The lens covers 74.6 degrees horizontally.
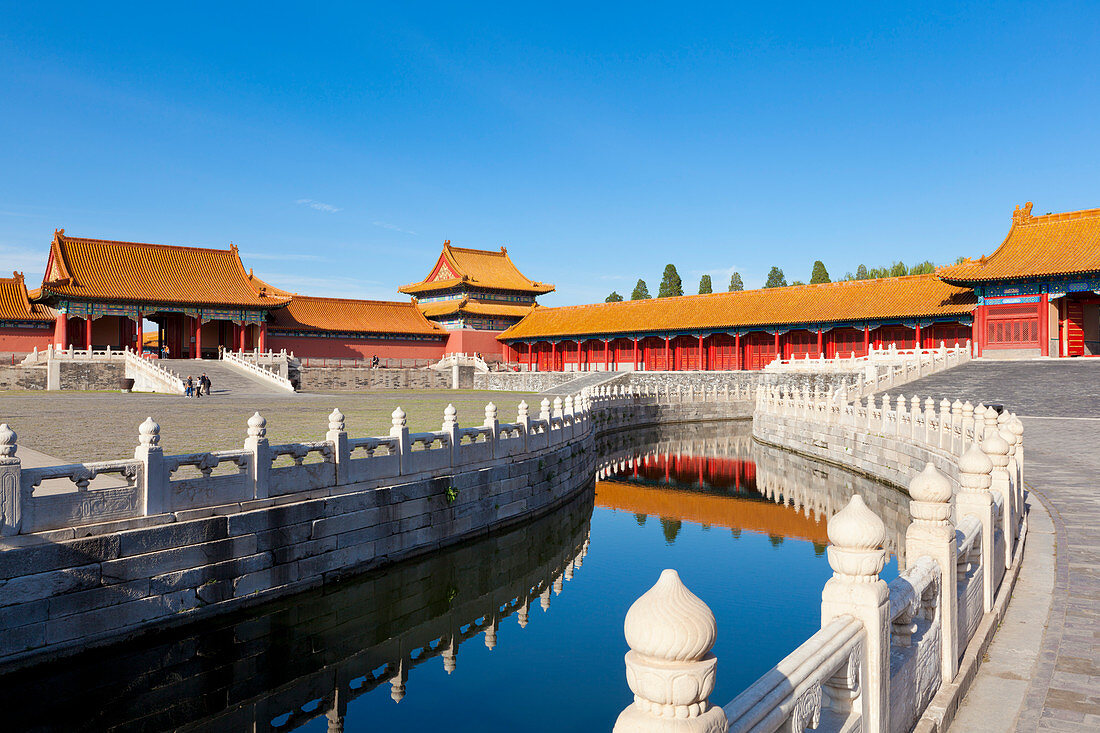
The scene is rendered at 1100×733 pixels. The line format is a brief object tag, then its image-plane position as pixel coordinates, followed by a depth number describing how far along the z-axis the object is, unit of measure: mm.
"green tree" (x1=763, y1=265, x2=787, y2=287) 80500
